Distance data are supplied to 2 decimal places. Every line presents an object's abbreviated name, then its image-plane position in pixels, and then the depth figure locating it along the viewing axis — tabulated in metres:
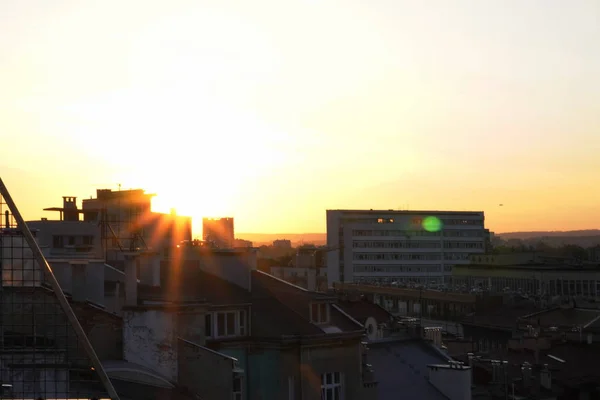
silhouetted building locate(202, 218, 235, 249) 53.25
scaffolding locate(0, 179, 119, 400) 18.80
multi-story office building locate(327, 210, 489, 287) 177.38
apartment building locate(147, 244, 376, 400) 25.73
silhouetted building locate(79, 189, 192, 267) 57.48
